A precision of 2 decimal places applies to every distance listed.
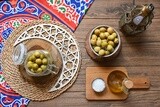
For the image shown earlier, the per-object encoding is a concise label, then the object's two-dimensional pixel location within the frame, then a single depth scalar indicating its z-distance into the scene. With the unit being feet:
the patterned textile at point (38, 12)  3.96
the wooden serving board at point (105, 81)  3.89
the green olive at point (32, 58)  3.66
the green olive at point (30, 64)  3.65
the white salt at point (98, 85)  3.87
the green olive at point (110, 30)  3.82
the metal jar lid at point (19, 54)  3.70
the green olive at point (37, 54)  3.67
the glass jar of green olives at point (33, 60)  3.66
